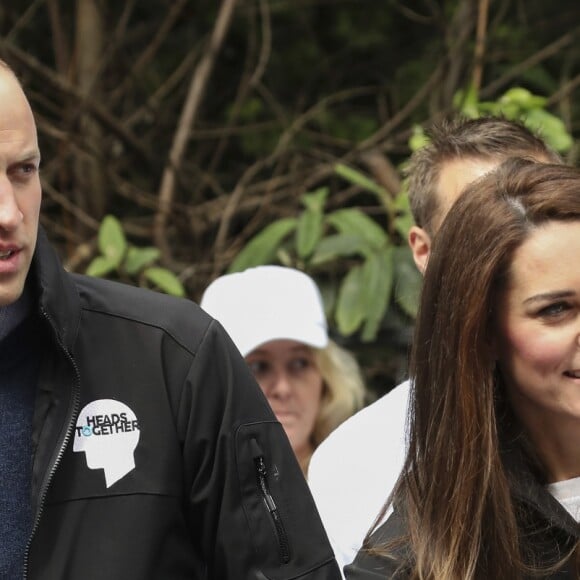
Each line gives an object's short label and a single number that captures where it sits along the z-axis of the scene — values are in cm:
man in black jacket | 359
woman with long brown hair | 364
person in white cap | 616
